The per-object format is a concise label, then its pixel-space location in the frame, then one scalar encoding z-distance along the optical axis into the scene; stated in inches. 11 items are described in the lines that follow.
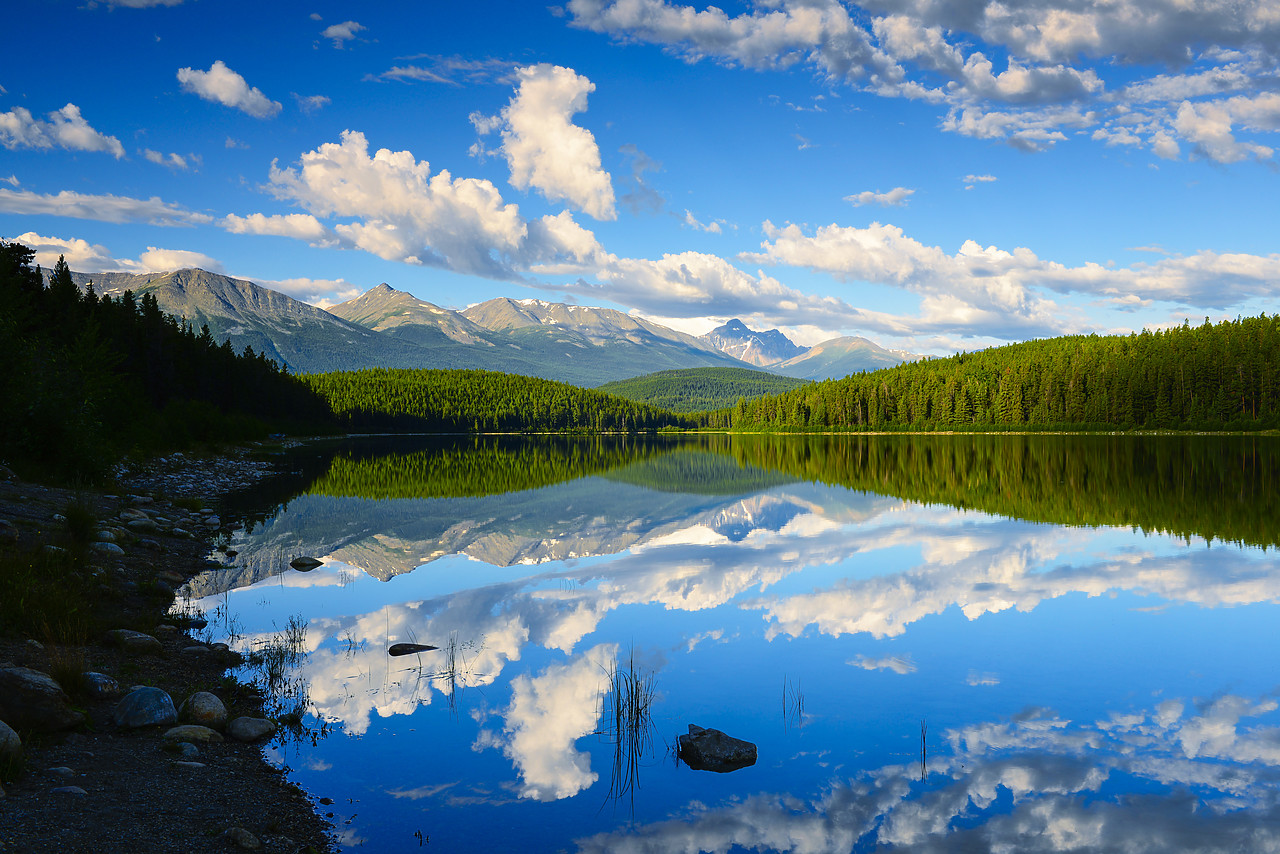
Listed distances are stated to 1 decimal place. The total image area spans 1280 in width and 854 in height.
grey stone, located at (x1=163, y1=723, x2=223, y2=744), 342.0
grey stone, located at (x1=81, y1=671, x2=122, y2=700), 370.3
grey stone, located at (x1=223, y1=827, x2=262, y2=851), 253.6
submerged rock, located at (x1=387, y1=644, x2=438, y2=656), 507.5
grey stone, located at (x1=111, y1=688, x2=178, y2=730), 347.8
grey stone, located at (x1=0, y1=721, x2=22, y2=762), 279.0
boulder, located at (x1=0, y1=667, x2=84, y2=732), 312.3
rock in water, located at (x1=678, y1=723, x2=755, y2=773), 342.6
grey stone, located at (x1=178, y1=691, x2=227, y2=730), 366.6
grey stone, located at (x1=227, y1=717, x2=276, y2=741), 359.9
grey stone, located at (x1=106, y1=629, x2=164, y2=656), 461.7
